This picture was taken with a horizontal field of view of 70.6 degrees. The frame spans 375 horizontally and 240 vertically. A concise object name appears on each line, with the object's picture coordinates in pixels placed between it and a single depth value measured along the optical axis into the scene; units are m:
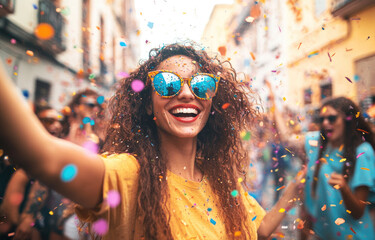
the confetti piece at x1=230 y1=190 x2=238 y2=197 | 1.58
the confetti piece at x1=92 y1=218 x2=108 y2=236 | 1.03
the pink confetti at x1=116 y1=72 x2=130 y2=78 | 1.71
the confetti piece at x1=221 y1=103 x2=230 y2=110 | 1.73
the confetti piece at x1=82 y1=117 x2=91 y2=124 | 2.70
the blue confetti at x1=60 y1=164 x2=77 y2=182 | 0.79
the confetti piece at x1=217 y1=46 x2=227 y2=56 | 1.79
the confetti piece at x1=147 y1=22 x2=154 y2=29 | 1.58
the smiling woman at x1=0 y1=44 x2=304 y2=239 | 0.78
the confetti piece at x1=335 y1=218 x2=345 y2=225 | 2.20
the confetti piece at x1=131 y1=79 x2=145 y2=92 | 1.59
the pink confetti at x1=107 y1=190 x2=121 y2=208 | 0.99
